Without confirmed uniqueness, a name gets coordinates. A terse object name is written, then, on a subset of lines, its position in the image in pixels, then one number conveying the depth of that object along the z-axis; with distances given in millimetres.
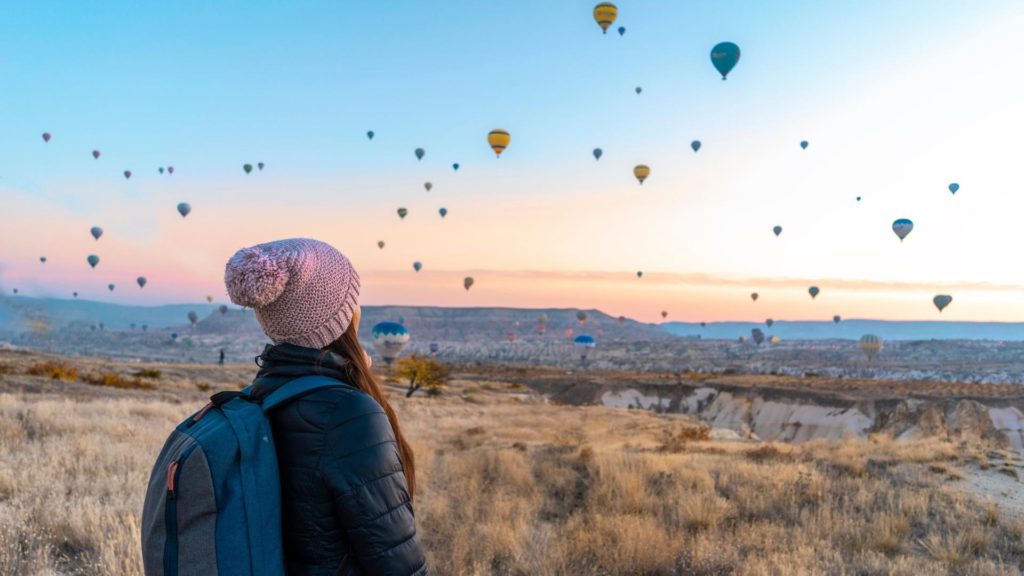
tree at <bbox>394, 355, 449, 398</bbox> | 45084
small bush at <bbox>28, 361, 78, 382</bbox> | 25797
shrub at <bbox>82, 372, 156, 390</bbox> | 26250
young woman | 2131
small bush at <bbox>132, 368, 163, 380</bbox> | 34688
